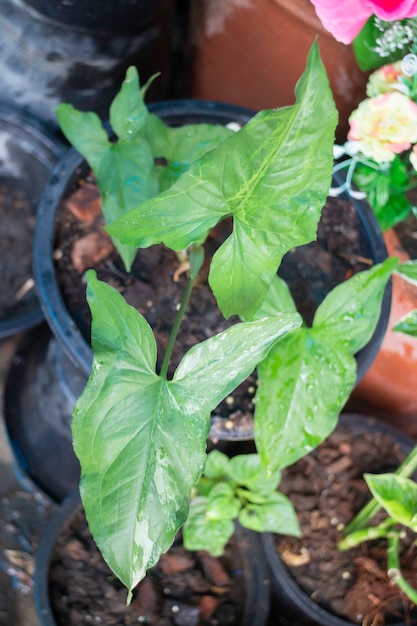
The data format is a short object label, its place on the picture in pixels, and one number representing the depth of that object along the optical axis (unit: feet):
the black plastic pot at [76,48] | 3.63
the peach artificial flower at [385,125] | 2.49
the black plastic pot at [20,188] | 4.10
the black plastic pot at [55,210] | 2.84
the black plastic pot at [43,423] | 4.09
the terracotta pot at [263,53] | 3.25
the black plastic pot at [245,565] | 3.36
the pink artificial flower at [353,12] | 2.16
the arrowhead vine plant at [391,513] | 2.71
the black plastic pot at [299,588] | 3.37
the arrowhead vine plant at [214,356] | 1.88
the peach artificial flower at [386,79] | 2.61
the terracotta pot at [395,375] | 3.46
